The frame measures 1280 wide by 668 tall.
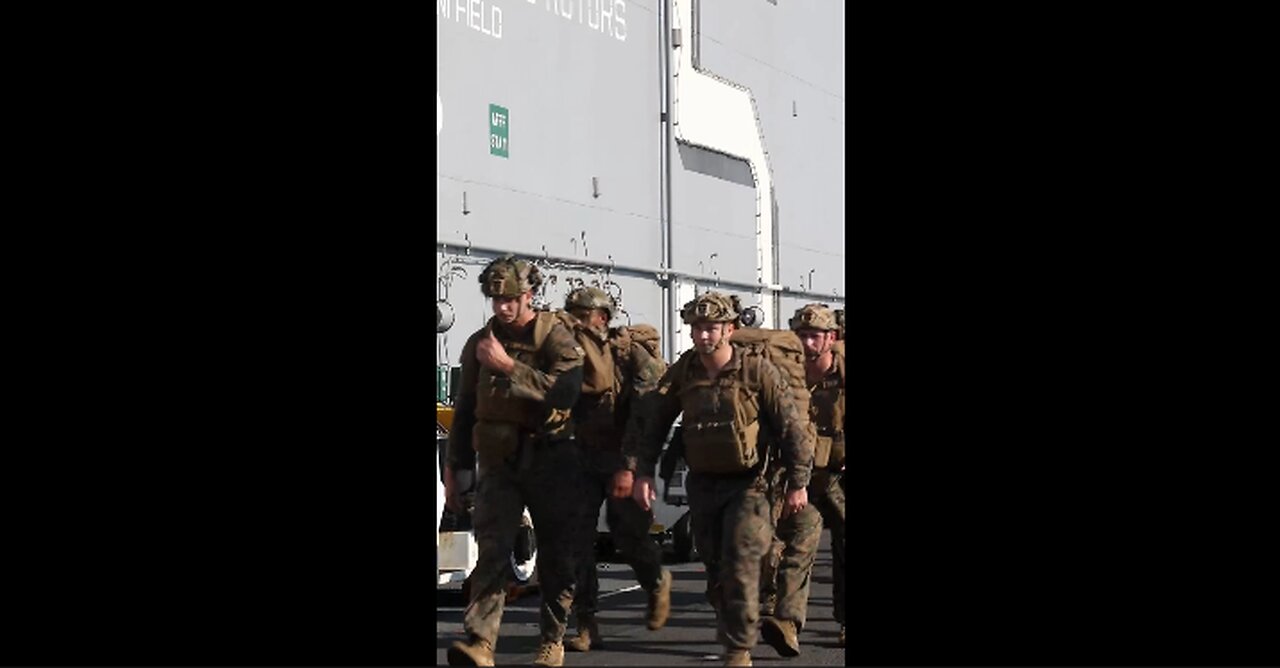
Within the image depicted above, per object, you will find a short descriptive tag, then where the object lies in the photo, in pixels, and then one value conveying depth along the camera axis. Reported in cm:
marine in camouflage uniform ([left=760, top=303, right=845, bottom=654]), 1181
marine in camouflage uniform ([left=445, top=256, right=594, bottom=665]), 1045
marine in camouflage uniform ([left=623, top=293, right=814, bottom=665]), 1049
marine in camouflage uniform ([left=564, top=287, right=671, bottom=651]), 1164
